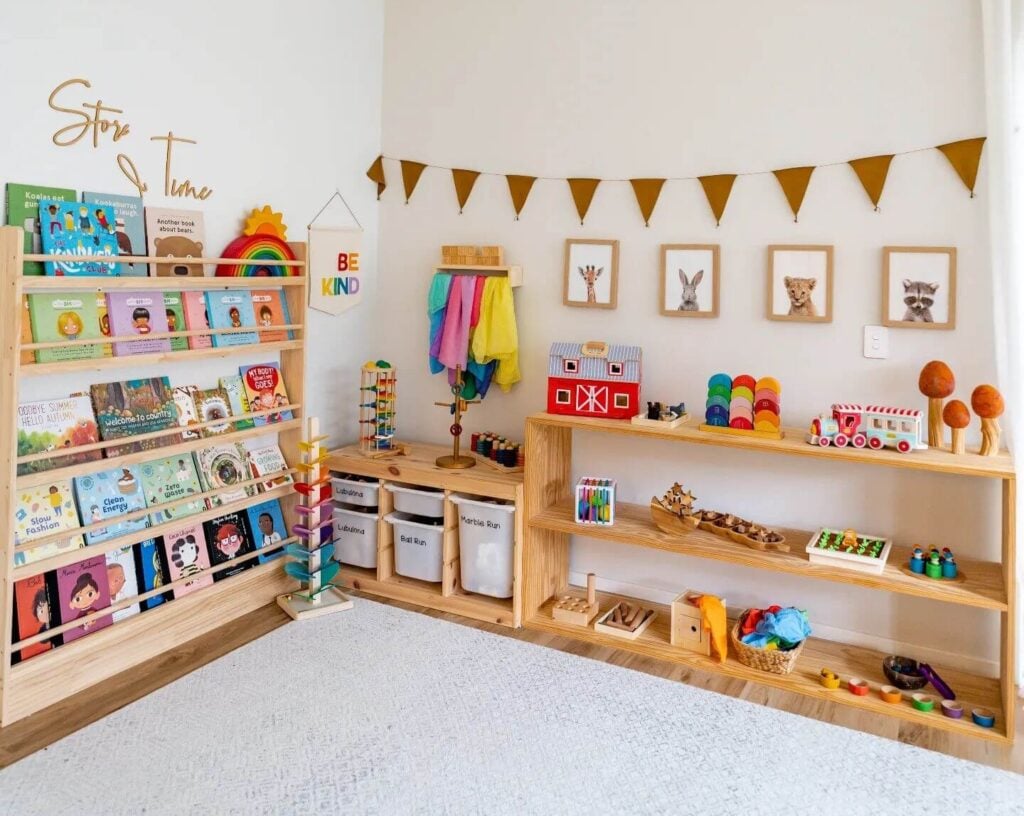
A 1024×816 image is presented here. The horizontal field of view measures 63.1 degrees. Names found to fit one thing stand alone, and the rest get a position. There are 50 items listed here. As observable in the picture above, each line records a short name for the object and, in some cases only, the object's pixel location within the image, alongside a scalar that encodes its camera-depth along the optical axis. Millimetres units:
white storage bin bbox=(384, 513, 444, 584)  3230
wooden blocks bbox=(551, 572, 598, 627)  3055
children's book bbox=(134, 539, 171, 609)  2768
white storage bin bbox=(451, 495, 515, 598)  3107
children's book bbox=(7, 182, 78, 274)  2363
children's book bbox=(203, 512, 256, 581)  3010
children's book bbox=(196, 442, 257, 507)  2988
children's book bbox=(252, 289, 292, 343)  3115
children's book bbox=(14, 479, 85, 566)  2414
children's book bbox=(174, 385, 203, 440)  2900
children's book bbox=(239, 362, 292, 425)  3172
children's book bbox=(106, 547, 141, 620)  2680
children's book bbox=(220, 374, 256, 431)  3088
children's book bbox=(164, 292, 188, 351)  2795
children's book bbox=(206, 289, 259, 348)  2932
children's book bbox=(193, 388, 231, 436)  2967
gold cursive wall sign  2504
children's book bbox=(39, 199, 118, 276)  2426
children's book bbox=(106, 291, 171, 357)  2613
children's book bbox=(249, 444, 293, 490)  3174
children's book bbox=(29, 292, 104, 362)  2402
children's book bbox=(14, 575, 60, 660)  2414
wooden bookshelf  2287
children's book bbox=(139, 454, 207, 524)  2795
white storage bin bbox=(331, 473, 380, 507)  3352
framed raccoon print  2670
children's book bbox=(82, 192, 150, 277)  2637
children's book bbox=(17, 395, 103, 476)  2422
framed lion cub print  2854
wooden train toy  2516
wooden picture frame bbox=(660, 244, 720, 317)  3051
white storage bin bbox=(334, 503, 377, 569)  3379
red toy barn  2988
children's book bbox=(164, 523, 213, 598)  2854
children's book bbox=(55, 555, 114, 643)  2525
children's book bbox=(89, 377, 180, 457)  2652
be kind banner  3469
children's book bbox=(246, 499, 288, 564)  3182
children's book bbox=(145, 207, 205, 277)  2785
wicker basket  2664
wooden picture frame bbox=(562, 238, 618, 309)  3238
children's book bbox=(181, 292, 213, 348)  2848
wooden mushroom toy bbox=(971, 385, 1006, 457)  2422
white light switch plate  2787
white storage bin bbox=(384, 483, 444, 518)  3225
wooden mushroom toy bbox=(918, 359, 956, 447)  2523
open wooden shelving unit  2385
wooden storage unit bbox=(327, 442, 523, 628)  3088
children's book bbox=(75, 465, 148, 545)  2594
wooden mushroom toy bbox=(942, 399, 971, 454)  2443
